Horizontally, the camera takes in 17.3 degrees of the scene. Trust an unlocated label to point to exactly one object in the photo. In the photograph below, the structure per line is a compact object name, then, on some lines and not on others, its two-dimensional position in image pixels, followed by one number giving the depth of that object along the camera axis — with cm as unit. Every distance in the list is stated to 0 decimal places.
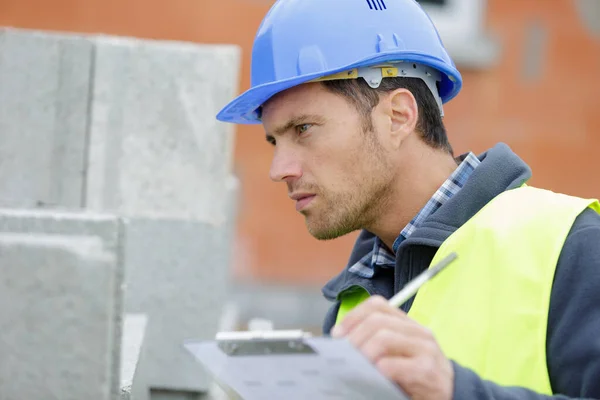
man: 390
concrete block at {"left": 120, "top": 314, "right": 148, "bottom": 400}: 467
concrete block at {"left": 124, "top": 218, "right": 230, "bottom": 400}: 743
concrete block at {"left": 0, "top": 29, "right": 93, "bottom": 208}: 679
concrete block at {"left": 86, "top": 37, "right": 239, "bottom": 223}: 721
